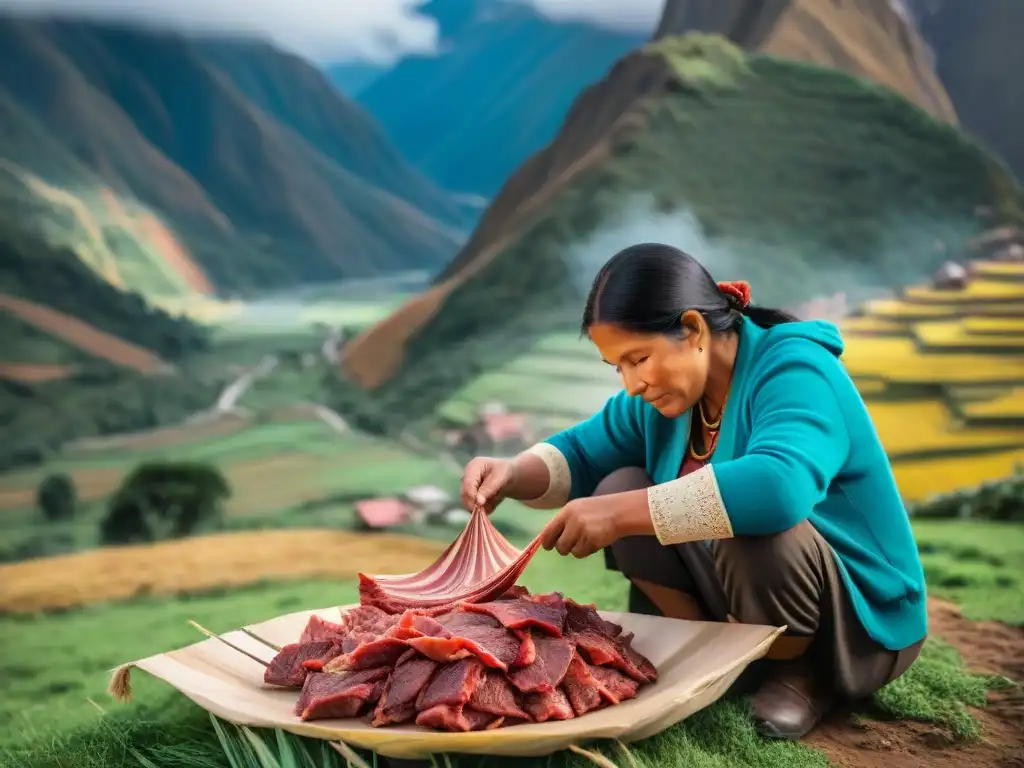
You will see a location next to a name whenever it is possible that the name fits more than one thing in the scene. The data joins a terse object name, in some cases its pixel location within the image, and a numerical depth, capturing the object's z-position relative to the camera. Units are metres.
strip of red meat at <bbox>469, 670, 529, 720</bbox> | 2.22
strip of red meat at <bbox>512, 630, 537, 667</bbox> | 2.31
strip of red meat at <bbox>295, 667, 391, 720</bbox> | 2.28
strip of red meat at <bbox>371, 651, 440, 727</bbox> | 2.25
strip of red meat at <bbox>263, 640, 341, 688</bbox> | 2.52
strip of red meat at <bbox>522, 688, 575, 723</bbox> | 2.24
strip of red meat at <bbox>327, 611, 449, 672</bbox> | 2.35
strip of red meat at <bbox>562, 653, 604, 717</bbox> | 2.31
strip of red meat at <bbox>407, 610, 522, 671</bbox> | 2.27
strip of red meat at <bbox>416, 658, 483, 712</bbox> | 2.20
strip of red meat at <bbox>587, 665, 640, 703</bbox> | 2.35
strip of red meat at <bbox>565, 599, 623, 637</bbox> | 2.52
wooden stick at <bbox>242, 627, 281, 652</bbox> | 2.77
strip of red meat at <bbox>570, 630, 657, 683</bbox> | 2.40
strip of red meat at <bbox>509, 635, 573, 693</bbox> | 2.27
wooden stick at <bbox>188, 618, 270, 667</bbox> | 2.71
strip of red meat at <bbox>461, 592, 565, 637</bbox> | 2.40
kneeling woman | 2.39
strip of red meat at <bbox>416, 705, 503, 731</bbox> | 2.16
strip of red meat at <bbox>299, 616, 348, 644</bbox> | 2.58
